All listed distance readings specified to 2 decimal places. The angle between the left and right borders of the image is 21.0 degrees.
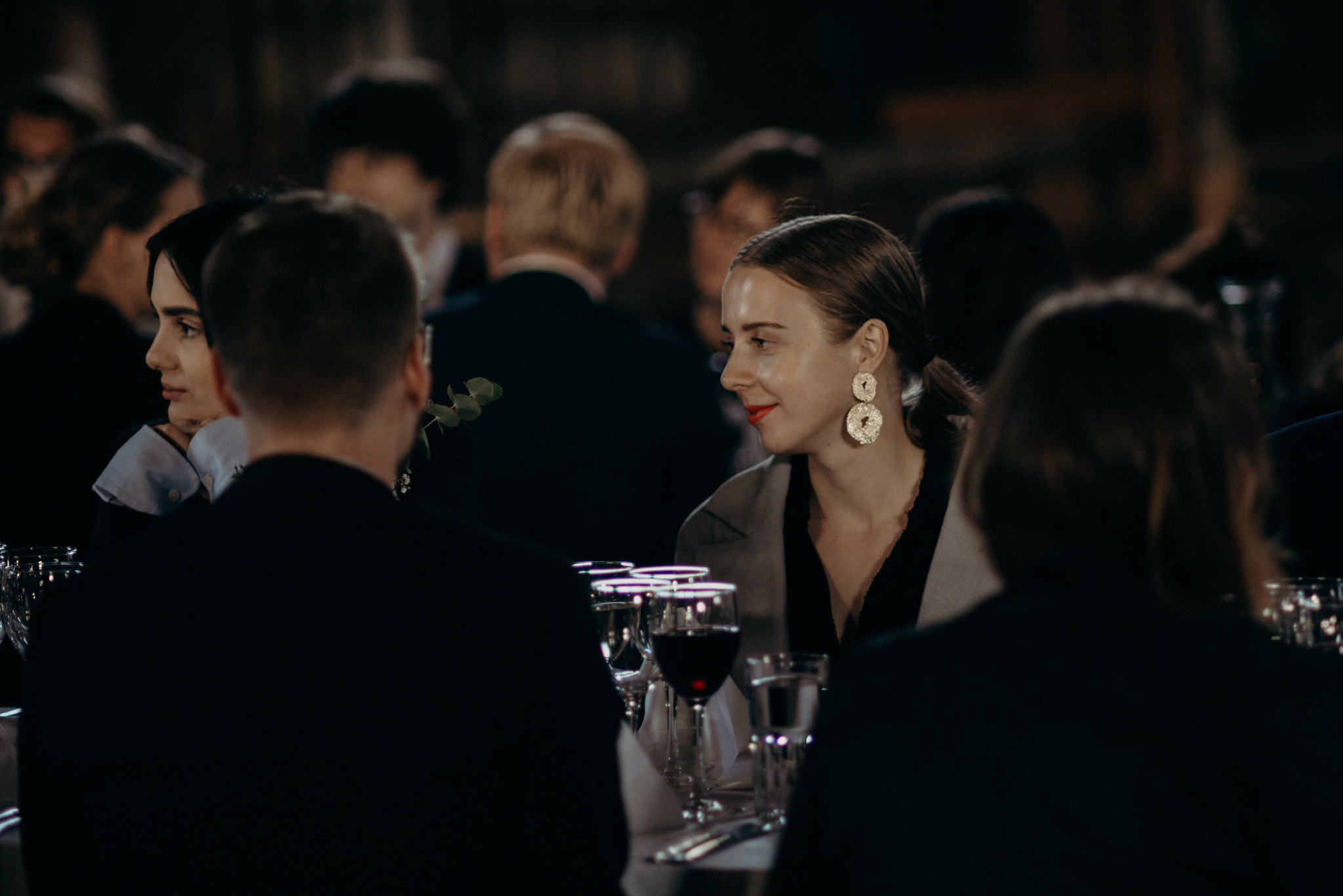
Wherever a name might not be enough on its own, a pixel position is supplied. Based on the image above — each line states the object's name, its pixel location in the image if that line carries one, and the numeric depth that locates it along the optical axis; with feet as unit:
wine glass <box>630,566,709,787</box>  10.54
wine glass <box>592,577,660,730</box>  10.31
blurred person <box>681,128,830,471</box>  15.63
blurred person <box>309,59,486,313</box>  15.51
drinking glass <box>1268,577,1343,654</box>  10.05
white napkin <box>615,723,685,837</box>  9.99
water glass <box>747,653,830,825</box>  10.03
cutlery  9.88
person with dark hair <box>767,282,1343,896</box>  8.72
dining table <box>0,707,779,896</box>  9.82
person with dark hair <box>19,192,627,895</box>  9.09
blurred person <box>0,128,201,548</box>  12.23
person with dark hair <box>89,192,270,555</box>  11.10
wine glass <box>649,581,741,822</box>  10.20
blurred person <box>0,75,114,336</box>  18.03
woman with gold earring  11.72
